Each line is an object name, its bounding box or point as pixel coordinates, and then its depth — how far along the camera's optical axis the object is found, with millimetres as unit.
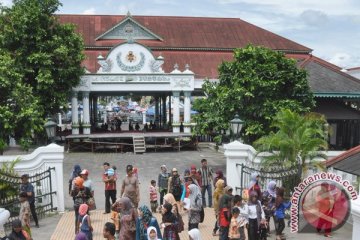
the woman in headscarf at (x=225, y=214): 8773
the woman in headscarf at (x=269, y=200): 9758
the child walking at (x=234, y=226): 8266
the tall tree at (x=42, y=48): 23734
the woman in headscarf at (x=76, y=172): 11430
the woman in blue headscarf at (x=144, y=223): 7144
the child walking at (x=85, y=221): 7926
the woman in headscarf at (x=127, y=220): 7613
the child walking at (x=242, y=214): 8492
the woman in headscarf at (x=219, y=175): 10562
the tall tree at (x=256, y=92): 19297
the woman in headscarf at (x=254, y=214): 8930
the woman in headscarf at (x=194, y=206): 9305
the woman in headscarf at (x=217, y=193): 10086
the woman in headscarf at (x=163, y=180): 12391
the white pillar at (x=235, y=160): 12883
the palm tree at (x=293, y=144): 12453
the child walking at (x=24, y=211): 8909
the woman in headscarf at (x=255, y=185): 9663
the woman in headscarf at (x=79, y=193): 9823
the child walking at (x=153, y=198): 12041
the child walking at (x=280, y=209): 9492
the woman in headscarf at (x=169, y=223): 7485
